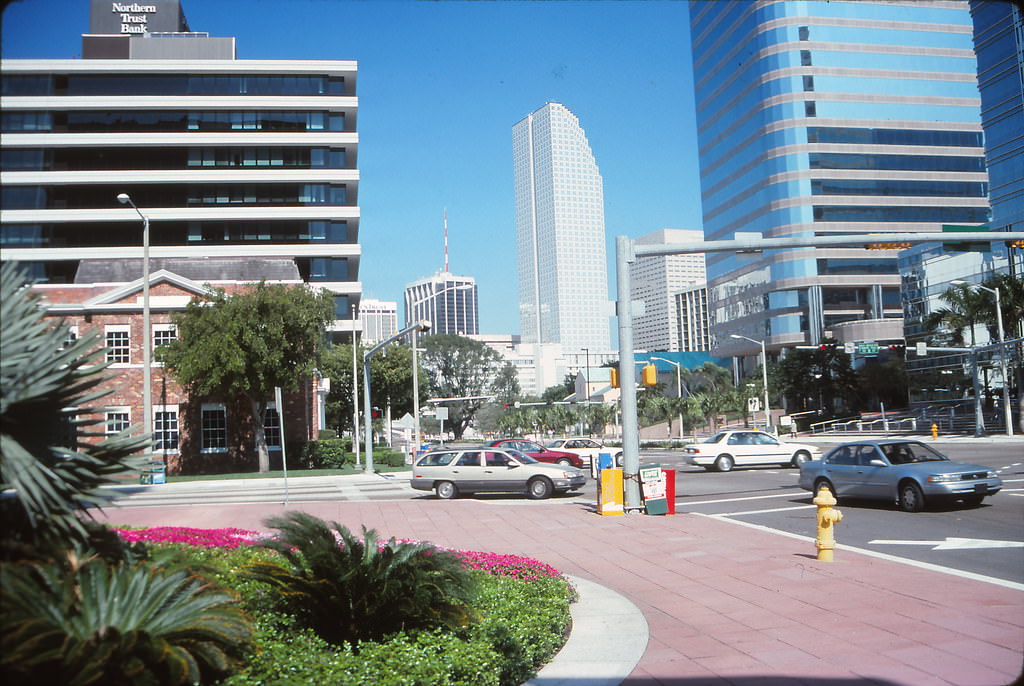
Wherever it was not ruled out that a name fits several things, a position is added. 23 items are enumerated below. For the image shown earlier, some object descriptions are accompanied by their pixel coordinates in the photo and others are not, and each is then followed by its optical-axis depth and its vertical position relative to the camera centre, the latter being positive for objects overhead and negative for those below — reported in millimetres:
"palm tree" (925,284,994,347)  49219 +4761
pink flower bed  9195 -1450
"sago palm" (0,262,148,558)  4301 -44
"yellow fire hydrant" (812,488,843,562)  11180 -1773
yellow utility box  18203 -1904
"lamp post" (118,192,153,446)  29011 +2669
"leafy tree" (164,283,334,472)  36188 +3438
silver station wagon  23844 -1851
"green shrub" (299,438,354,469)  44188 -1980
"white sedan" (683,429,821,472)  32250 -2095
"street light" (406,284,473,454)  45281 -303
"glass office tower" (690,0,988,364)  87500 +26610
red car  36562 -2095
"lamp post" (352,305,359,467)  45594 -463
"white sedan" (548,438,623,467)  39344 -1963
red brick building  38062 +1039
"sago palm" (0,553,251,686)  3877 -1023
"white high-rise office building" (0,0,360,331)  61344 +19293
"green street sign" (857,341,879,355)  55656 +3001
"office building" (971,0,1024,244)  45438 +15845
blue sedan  16250 -1704
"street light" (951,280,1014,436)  45469 -291
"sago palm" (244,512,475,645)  6426 -1295
